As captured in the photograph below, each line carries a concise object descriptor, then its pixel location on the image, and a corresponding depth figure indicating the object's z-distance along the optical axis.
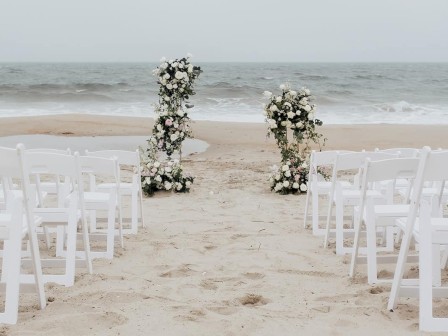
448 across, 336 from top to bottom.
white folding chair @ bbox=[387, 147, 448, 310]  3.41
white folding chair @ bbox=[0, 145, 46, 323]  3.55
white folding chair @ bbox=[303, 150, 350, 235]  6.18
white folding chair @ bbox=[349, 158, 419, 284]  4.03
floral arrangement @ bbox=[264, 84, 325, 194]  8.59
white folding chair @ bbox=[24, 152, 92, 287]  4.22
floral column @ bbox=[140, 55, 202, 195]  9.41
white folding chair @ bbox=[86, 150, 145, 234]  6.25
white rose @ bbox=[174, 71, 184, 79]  9.31
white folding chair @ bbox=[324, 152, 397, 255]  5.19
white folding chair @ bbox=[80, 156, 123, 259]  5.08
